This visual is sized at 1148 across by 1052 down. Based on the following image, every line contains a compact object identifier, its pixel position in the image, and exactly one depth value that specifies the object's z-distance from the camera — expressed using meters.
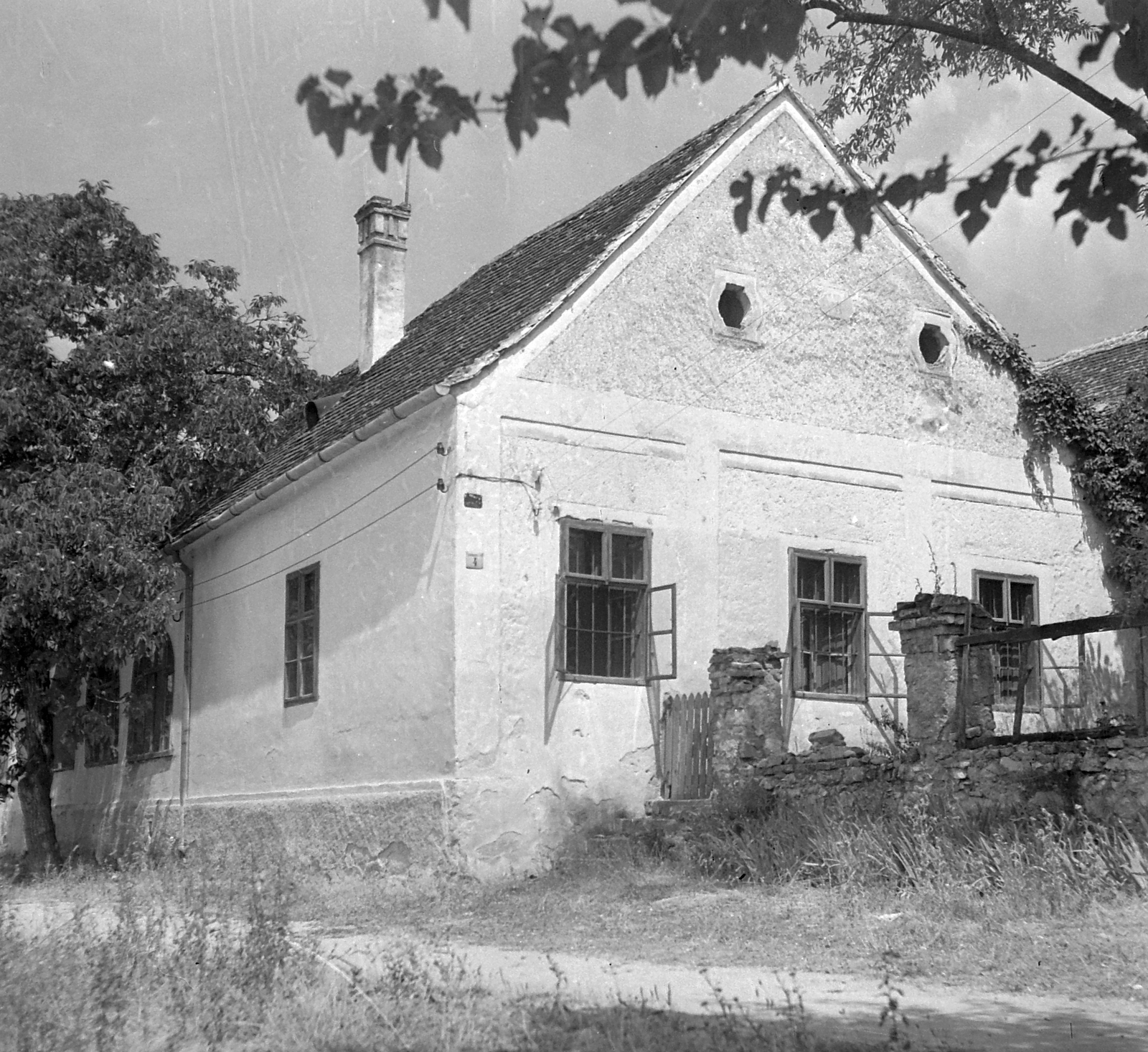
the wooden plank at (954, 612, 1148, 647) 10.81
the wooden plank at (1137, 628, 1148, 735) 10.80
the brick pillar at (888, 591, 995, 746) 12.38
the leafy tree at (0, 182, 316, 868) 16.69
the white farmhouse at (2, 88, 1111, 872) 14.06
